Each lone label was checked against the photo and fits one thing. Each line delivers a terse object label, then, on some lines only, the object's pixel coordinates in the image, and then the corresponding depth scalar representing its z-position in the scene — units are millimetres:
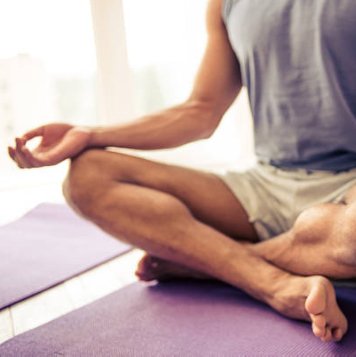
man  873
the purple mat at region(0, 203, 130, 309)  1205
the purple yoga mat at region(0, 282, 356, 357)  798
